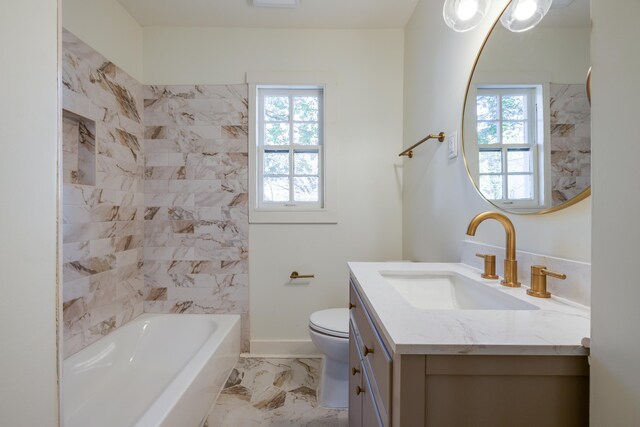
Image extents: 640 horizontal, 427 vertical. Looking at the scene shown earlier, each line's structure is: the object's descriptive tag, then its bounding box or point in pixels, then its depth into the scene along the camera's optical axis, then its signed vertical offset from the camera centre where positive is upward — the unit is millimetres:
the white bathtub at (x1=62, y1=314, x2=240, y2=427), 1217 -878
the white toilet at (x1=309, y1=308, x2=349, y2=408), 1549 -770
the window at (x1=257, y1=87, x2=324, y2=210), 2260 +498
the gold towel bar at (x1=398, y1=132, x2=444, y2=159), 1509 +397
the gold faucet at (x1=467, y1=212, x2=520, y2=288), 928 -105
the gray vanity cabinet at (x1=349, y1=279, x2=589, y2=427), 500 -309
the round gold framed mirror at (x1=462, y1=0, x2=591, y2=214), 777 +311
